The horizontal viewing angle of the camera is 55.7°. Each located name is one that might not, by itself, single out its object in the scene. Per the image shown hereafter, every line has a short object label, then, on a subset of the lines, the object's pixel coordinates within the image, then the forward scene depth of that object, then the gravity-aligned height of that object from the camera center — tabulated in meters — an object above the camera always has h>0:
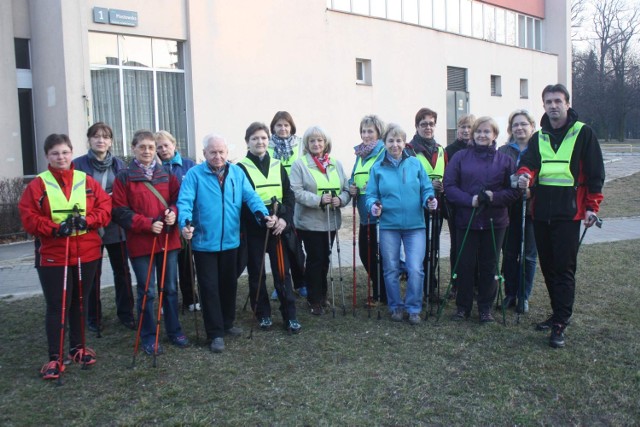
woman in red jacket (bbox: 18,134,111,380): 4.68 -0.39
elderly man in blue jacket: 5.30 -0.40
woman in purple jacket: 5.80 -0.41
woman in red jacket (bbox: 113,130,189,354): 5.12 -0.34
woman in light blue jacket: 6.01 -0.47
